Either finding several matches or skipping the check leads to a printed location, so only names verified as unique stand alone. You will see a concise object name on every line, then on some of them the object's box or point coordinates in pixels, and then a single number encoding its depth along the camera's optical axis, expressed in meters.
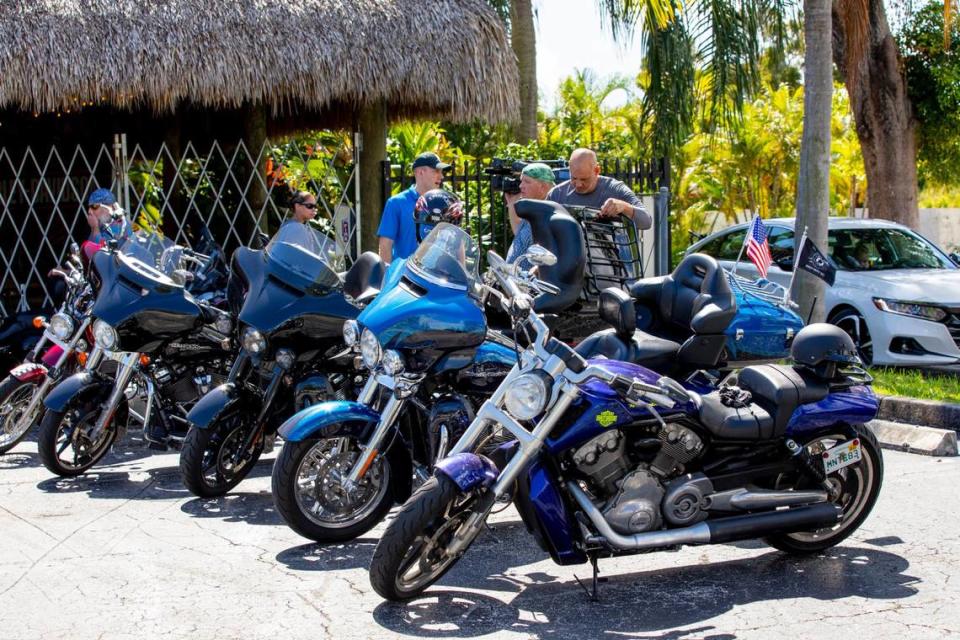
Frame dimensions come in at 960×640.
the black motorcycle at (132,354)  7.41
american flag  9.26
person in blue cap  9.18
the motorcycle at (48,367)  8.05
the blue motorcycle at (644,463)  4.88
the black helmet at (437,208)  6.03
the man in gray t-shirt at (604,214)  8.20
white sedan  11.11
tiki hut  10.45
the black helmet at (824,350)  5.45
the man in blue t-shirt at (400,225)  8.77
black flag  9.14
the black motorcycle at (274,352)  6.74
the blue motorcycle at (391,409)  5.63
